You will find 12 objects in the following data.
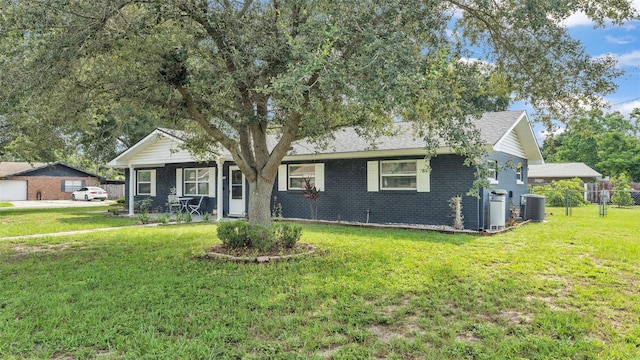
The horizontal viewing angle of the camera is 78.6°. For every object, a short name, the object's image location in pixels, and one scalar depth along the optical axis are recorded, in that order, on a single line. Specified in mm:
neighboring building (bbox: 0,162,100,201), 34938
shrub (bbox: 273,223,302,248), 7820
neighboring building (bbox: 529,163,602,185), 33719
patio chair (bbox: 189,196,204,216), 16305
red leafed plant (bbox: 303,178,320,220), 13266
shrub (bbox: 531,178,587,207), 22297
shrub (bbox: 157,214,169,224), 13156
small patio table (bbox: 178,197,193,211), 16438
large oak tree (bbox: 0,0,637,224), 4762
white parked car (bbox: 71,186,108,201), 34688
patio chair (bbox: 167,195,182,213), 16320
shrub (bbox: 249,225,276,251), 7448
